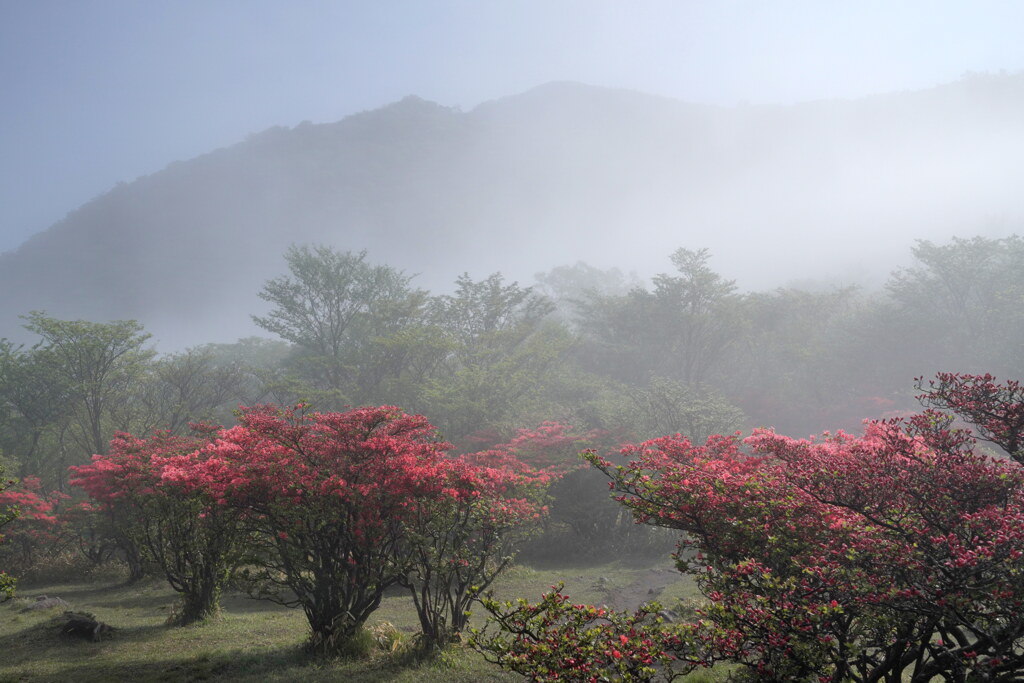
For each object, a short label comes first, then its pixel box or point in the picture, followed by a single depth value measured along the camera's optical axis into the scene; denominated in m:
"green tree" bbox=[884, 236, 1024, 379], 33.50
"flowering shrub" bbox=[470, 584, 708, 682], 4.17
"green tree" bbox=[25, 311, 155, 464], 25.08
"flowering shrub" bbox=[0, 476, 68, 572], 16.94
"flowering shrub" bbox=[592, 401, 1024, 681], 4.07
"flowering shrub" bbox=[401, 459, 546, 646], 8.74
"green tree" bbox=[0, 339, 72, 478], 25.52
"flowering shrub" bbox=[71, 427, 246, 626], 10.01
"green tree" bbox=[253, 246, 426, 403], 33.22
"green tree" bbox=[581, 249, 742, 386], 38.56
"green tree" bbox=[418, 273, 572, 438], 25.09
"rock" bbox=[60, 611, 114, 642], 9.91
